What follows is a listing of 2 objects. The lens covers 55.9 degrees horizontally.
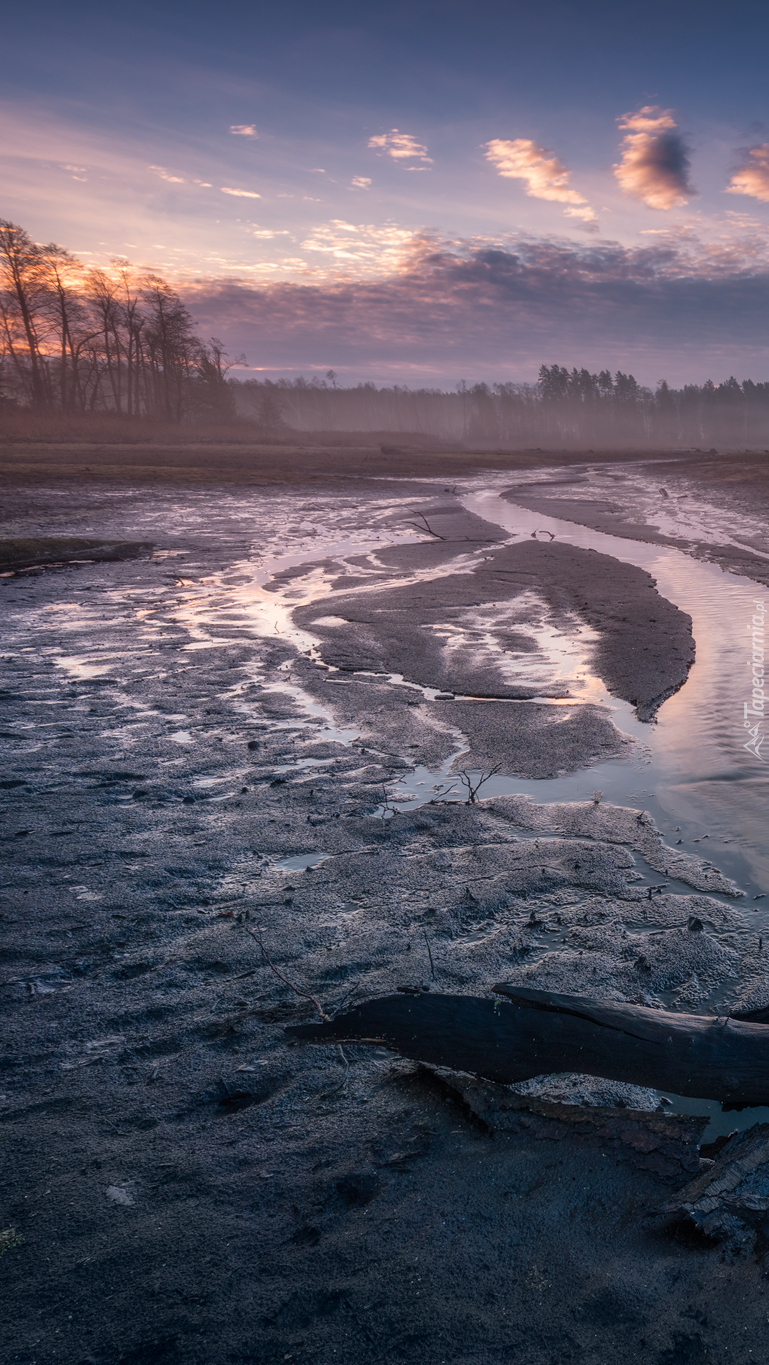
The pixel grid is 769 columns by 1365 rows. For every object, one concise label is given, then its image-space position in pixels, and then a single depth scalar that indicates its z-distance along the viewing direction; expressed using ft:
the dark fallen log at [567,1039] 7.64
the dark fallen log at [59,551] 41.47
